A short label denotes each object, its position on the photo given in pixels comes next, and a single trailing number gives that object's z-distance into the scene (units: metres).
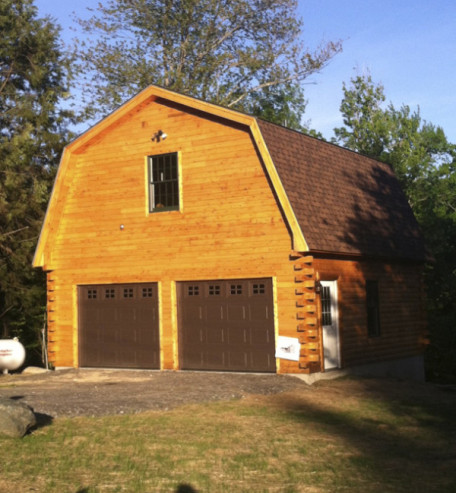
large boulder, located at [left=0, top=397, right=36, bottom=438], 10.62
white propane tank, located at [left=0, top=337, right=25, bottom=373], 22.98
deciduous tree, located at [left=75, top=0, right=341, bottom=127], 35.31
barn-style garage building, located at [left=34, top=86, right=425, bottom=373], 18.28
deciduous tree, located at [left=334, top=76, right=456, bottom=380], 36.06
